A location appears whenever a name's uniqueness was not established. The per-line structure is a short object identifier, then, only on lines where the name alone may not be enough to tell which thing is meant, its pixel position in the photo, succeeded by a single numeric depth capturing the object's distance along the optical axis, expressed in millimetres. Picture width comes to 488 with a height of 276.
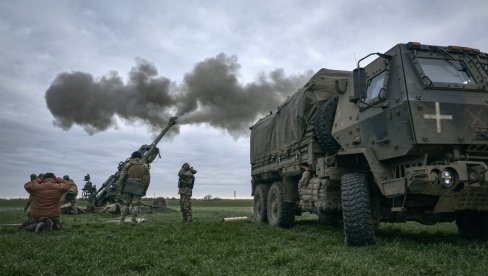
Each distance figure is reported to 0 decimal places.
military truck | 5863
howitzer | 19531
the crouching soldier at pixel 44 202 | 9898
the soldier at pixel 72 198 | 19844
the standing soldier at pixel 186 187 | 13398
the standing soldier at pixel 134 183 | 12156
